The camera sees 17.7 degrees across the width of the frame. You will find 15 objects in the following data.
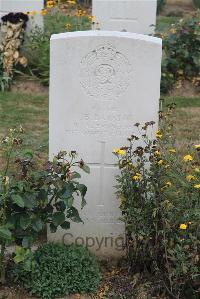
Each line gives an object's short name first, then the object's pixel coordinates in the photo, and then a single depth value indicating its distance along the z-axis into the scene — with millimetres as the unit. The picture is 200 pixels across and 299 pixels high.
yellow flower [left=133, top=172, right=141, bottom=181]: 3943
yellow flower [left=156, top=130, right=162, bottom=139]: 4078
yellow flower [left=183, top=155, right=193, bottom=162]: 3831
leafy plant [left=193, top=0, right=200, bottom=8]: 14984
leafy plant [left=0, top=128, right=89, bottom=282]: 3768
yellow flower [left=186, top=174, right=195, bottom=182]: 3835
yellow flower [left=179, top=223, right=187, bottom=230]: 3634
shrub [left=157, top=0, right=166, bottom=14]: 14845
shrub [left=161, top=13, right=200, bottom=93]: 8164
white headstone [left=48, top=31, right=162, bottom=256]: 4055
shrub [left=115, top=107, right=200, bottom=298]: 3793
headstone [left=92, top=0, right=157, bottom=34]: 9000
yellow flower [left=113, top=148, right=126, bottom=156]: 3953
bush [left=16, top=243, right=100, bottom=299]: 3945
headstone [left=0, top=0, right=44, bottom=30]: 8508
